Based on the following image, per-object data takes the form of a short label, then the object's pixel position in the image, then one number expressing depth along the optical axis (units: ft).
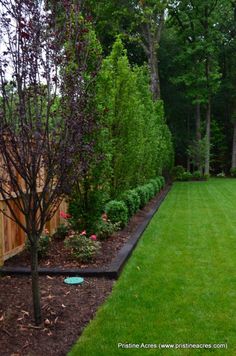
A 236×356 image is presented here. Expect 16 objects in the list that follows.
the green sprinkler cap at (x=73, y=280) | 14.56
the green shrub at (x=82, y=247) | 16.75
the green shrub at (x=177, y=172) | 75.72
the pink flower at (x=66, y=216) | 20.75
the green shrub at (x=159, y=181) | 49.13
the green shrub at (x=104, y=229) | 20.38
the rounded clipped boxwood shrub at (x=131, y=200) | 27.37
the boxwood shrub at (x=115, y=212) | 24.04
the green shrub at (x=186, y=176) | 76.95
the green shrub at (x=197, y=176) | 77.51
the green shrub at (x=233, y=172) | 86.60
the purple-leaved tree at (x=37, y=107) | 9.89
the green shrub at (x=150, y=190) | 37.88
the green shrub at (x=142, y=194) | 32.83
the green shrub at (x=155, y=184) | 43.71
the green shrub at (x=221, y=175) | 89.79
